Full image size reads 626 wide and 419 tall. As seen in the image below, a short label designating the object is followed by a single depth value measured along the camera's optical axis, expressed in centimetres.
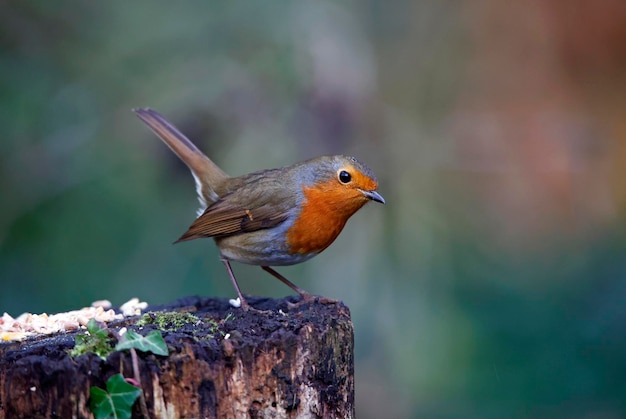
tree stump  526
